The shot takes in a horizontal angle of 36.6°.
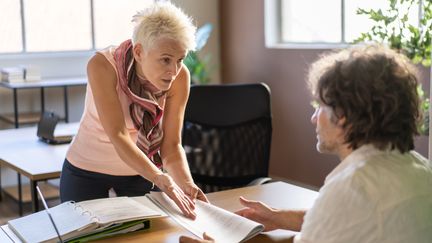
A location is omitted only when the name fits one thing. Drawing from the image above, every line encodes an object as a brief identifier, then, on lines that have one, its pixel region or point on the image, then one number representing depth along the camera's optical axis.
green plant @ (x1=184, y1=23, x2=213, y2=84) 5.49
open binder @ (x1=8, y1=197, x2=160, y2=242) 1.69
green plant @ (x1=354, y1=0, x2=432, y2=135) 2.98
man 1.29
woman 2.04
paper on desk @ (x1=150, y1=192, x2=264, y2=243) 1.71
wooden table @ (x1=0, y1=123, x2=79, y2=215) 2.70
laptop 3.34
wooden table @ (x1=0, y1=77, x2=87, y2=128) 4.88
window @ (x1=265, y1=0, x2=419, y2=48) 4.65
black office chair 3.00
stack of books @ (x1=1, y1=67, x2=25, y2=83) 4.97
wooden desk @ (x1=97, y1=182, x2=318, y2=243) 1.75
